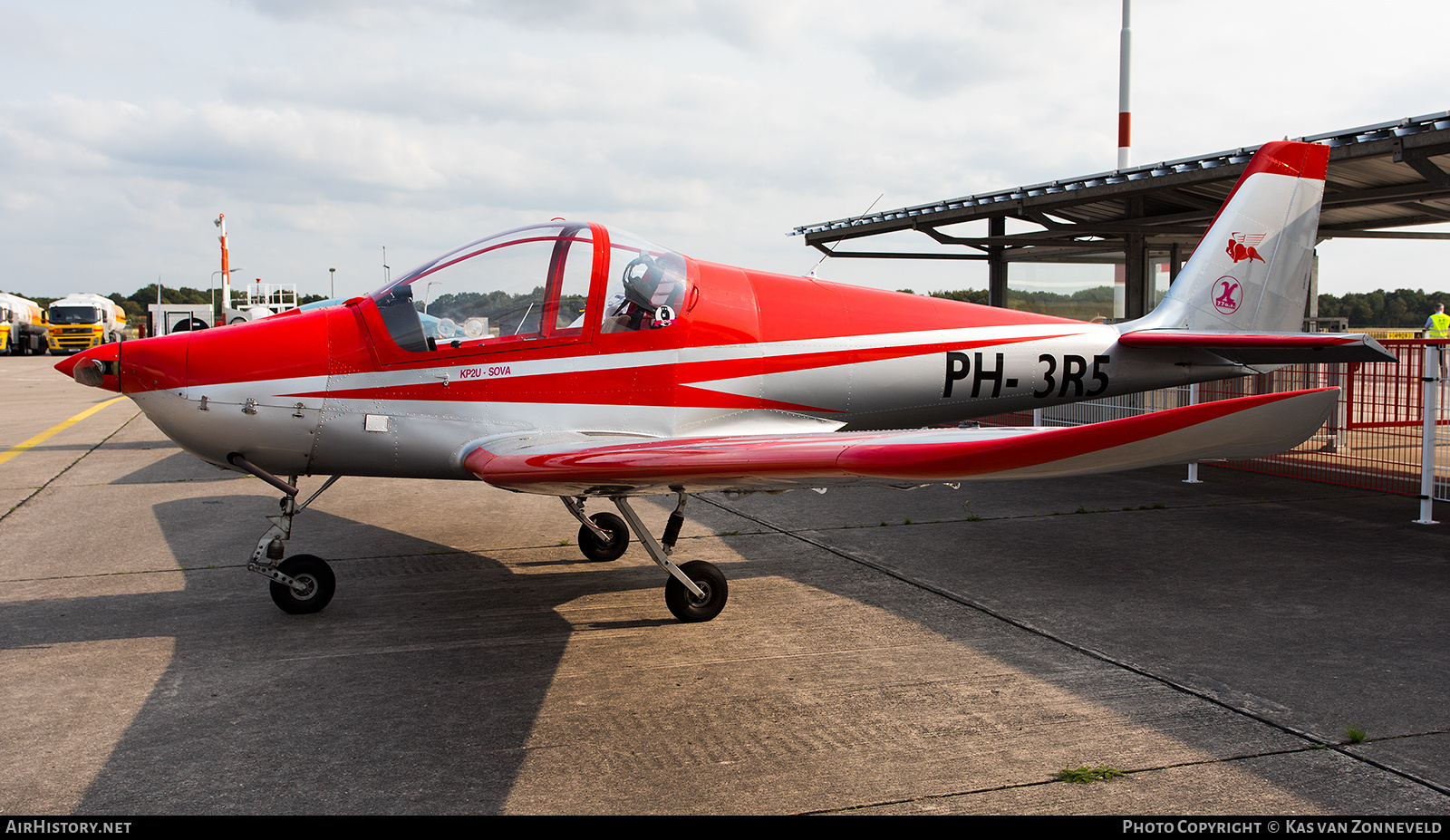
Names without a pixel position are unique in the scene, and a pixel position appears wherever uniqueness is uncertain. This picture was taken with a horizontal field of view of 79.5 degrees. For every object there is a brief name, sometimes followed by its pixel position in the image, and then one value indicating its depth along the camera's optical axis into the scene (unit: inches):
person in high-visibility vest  601.0
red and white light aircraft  168.1
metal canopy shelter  305.9
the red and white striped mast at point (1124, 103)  618.5
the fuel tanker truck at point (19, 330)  1615.4
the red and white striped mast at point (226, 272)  1401.9
